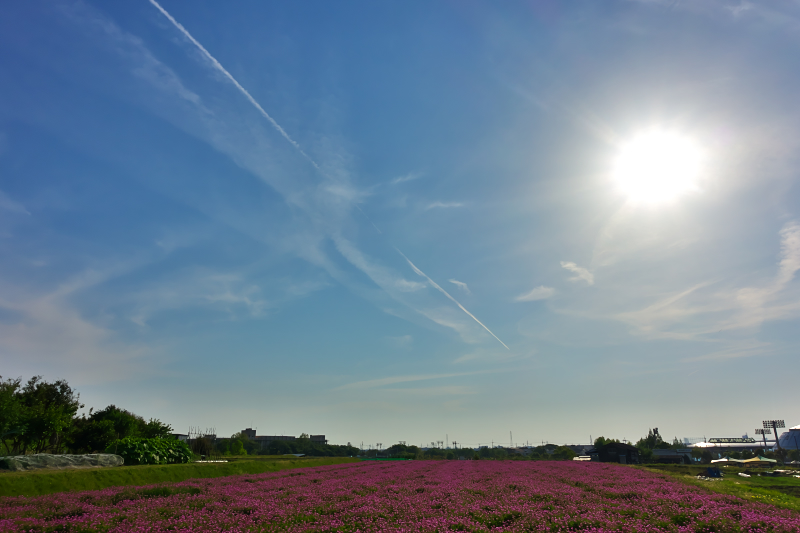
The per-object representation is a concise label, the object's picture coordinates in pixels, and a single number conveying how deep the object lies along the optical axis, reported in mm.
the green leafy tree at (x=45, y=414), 39875
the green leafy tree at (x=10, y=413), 35281
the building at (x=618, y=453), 82688
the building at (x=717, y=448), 185100
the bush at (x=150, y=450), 38000
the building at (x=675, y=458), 92250
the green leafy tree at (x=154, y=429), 60094
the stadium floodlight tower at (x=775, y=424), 173700
